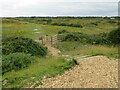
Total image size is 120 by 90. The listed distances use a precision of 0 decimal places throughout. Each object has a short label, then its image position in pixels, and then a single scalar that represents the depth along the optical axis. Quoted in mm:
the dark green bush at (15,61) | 5512
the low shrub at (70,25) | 31562
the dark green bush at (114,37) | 11484
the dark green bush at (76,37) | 13973
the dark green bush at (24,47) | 7484
